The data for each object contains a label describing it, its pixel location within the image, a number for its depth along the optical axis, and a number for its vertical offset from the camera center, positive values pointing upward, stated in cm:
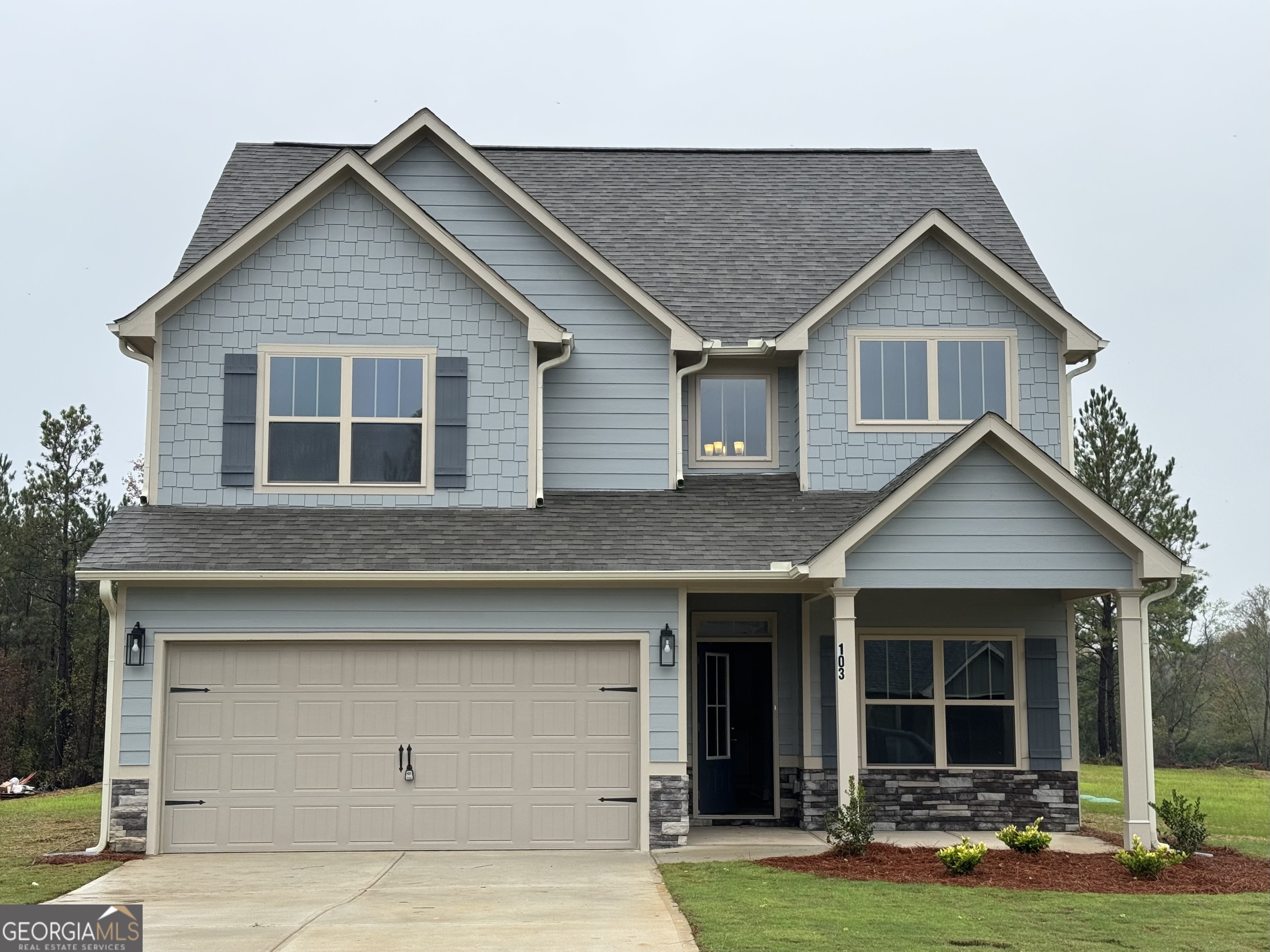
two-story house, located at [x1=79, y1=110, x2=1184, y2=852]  1250 +118
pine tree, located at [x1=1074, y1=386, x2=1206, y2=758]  2958 +369
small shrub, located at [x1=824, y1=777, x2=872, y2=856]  1150 -157
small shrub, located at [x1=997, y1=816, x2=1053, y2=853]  1161 -172
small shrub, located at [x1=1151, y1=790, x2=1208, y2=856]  1173 -160
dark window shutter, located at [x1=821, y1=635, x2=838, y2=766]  1395 -64
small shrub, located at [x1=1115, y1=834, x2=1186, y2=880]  1059 -176
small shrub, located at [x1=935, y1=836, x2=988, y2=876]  1052 -170
